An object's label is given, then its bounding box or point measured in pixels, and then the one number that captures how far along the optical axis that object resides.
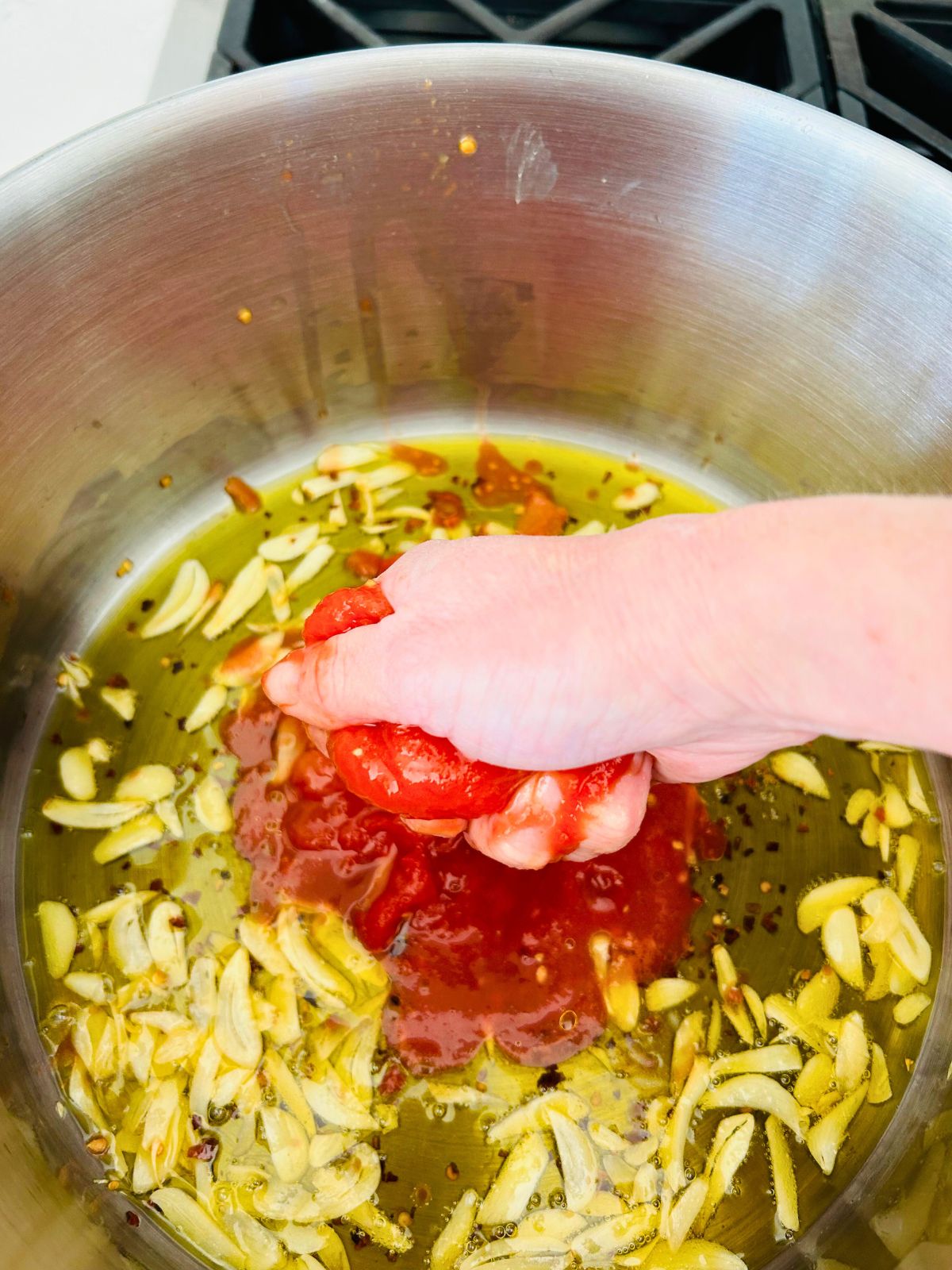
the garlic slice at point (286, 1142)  0.26
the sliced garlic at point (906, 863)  0.29
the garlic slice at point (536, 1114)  0.26
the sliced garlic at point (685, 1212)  0.26
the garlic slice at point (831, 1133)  0.27
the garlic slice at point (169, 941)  0.27
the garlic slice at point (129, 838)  0.29
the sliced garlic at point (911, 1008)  0.28
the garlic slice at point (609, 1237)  0.26
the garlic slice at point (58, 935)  0.28
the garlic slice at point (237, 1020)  0.27
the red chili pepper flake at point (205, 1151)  0.26
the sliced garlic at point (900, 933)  0.28
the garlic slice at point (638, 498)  0.33
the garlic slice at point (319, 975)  0.27
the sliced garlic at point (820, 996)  0.28
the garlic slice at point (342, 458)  0.33
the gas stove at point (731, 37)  0.31
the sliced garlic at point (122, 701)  0.30
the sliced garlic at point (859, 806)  0.29
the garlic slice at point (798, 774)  0.29
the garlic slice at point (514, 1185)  0.26
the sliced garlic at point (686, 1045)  0.27
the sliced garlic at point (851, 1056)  0.27
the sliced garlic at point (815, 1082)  0.27
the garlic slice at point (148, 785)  0.29
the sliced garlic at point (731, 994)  0.27
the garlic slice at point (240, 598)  0.31
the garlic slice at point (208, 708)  0.30
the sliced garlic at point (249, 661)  0.30
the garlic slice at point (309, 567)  0.32
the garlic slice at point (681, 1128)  0.26
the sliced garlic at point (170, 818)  0.29
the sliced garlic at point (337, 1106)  0.26
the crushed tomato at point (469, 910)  0.27
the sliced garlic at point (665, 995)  0.27
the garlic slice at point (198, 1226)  0.26
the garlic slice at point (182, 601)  0.31
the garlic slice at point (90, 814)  0.29
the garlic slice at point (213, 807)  0.29
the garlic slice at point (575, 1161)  0.26
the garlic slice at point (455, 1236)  0.25
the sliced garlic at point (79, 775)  0.29
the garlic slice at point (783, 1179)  0.26
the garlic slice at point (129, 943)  0.28
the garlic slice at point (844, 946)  0.28
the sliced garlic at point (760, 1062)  0.27
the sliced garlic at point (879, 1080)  0.27
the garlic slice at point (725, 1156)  0.26
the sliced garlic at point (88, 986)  0.27
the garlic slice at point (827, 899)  0.28
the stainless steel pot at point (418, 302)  0.26
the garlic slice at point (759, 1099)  0.27
